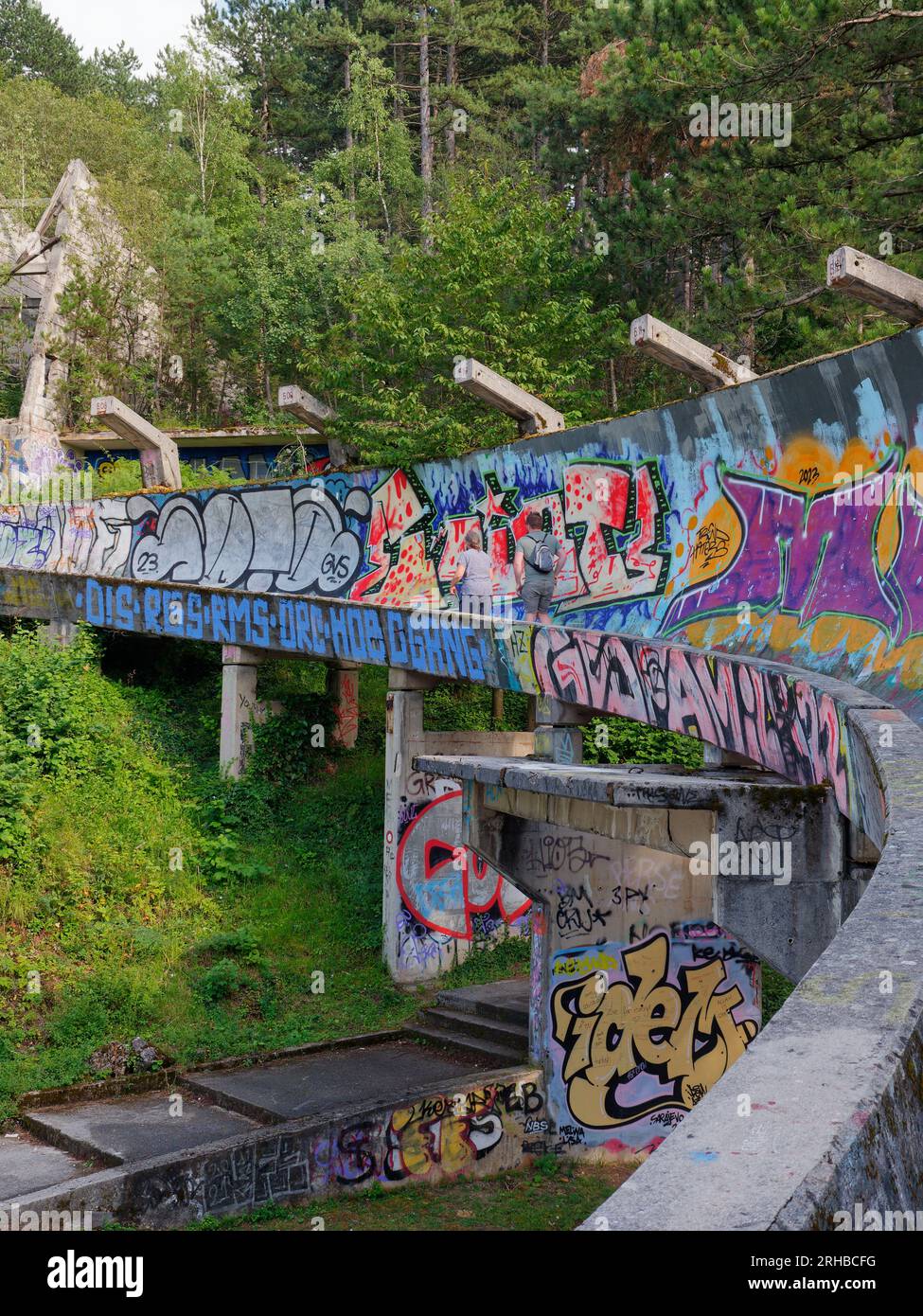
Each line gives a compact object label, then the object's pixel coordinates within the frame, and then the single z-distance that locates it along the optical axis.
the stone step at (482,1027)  14.39
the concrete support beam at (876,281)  10.37
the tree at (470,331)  23.00
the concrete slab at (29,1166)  10.79
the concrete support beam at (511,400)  16.58
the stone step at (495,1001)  14.92
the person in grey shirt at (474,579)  15.51
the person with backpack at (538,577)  14.80
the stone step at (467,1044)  13.97
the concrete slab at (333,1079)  12.59
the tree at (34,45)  59.06
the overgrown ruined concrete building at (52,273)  37.03
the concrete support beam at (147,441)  22.31
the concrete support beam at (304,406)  20.47
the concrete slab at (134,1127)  11.62
